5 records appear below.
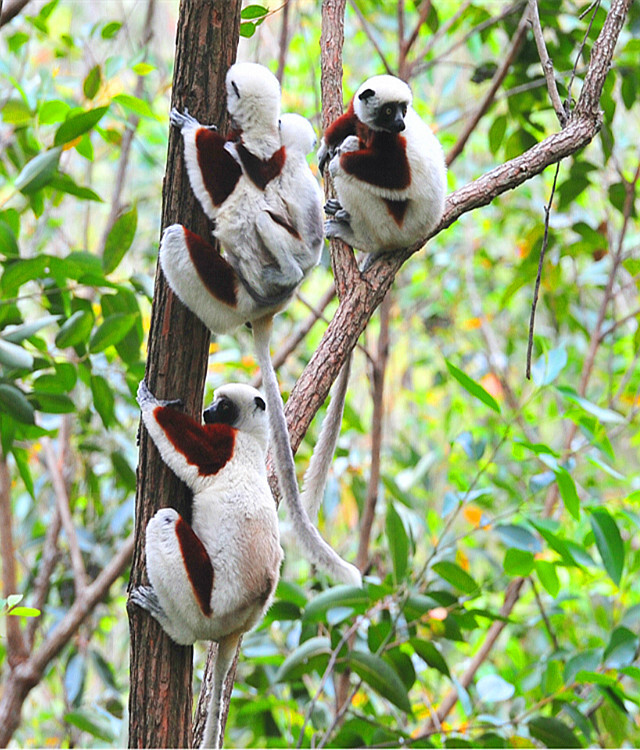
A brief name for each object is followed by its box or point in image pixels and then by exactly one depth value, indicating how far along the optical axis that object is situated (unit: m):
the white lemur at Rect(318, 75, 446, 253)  7.73
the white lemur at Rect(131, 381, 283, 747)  4.73
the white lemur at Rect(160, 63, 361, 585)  5.21
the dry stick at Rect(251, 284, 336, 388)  8.57
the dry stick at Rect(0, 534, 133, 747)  8.20
